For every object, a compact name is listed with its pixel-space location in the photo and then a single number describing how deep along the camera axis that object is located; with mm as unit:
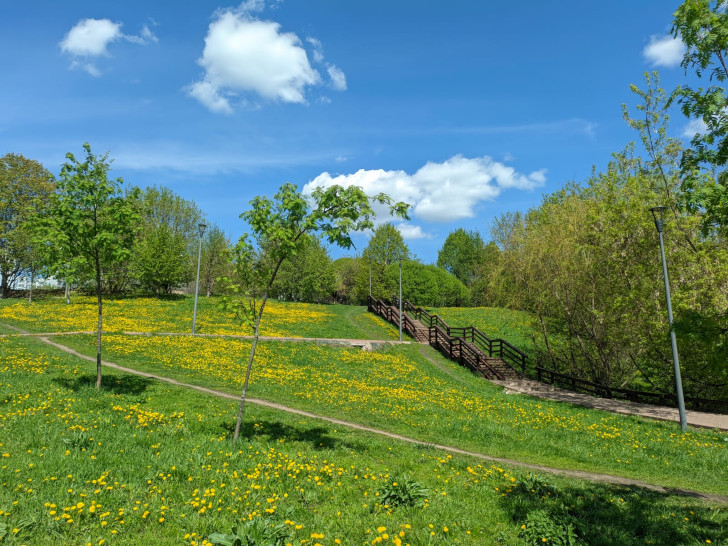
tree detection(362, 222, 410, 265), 47312
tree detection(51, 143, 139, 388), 10703
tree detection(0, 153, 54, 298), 40325
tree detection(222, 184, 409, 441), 7852
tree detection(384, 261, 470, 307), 46719
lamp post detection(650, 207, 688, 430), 13484
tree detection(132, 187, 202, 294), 40750
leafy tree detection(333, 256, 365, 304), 75938
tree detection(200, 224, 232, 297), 52759
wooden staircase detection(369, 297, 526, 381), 23500
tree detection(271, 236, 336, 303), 55456
